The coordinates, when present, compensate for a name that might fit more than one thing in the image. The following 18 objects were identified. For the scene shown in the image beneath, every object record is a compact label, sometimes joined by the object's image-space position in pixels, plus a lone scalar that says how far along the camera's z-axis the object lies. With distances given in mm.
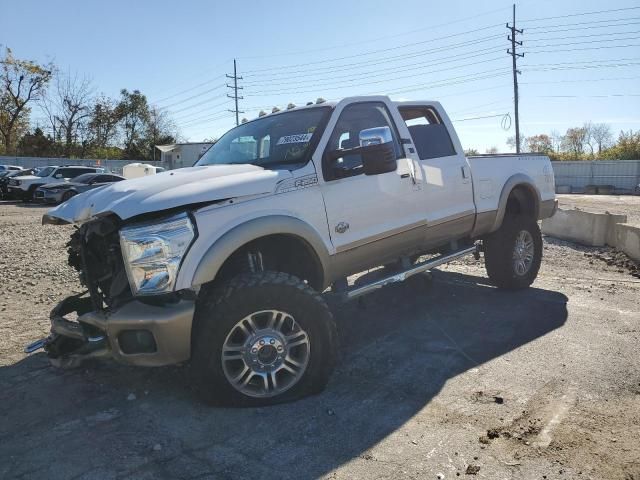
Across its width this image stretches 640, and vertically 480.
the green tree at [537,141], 85281
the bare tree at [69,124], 51375
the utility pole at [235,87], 62188
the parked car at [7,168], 30858
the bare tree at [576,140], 81750
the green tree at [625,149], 48281
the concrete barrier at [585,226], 9211
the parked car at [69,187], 20908
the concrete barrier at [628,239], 7992
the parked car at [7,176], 24645
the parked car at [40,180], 22781
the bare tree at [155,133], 63688
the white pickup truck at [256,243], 3215
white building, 35384
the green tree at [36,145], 49281
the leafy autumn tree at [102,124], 54031
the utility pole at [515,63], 39594
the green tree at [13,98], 45406
